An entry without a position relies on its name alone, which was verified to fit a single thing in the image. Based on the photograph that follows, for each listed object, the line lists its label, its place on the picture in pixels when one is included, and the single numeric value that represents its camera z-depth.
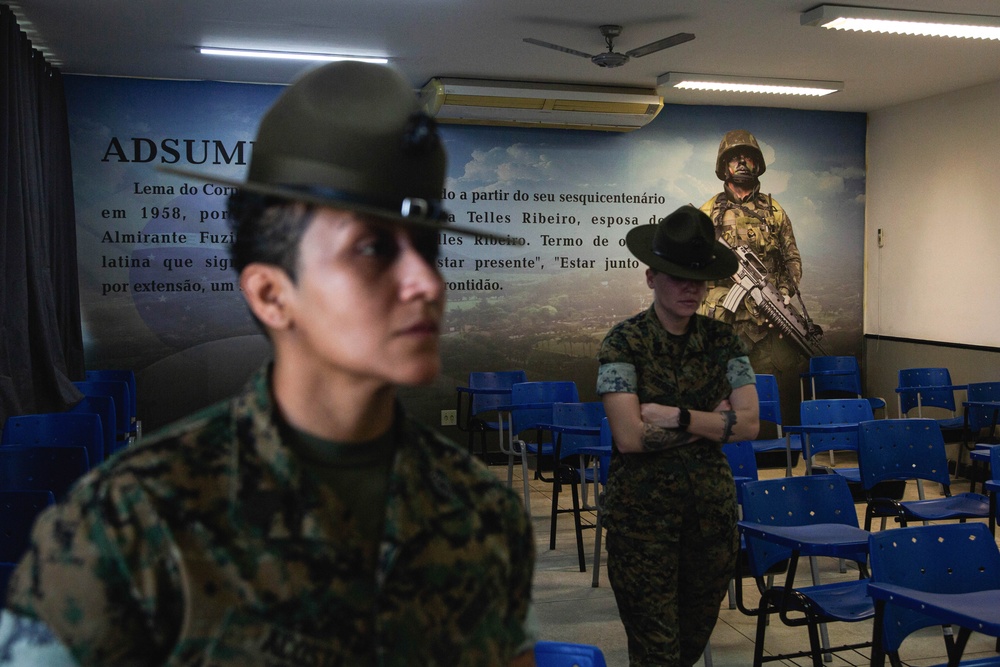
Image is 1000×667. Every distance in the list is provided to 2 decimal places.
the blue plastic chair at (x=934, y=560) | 2.83
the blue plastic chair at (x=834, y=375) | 9.22
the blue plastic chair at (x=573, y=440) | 5.32
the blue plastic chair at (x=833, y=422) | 5.57
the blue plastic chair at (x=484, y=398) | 7.12
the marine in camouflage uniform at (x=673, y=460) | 2.77
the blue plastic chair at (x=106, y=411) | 5.52
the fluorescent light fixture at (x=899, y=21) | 5.98
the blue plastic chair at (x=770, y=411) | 6.50
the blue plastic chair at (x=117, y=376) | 7.18
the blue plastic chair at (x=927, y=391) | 7.40
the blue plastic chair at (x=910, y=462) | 4.75
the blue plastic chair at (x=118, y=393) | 6.46
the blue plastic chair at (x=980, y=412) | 6.89
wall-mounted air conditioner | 8.02
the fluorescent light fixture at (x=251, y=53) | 7.03
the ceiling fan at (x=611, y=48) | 6.02
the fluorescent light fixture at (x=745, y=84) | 7.91
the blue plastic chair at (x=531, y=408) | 5.97
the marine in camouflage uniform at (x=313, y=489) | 0.72
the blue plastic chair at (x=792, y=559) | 3.25
